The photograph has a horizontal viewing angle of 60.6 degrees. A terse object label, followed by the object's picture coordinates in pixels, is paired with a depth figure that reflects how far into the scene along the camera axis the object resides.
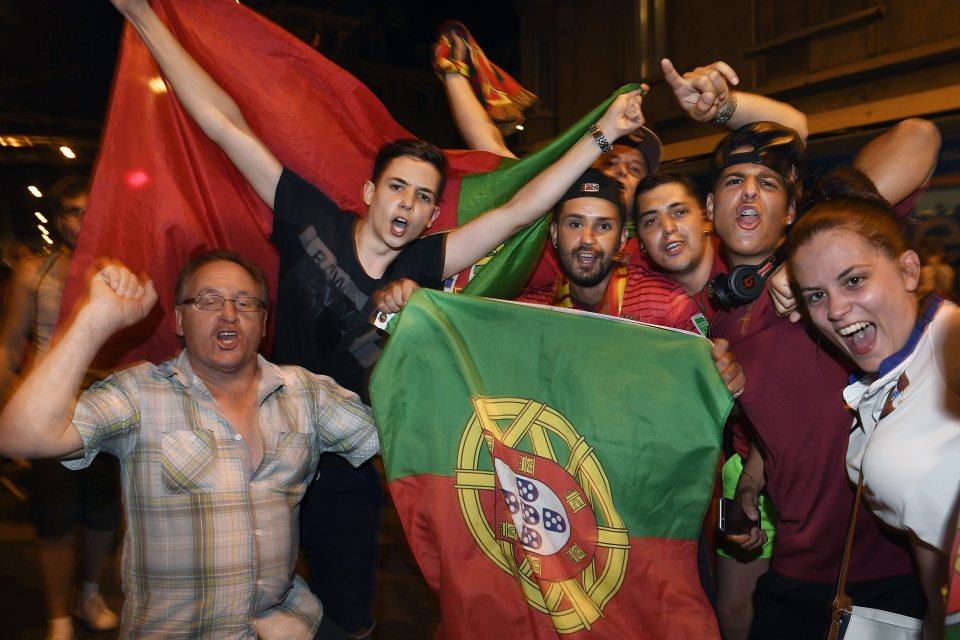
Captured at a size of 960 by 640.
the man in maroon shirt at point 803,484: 2.59
